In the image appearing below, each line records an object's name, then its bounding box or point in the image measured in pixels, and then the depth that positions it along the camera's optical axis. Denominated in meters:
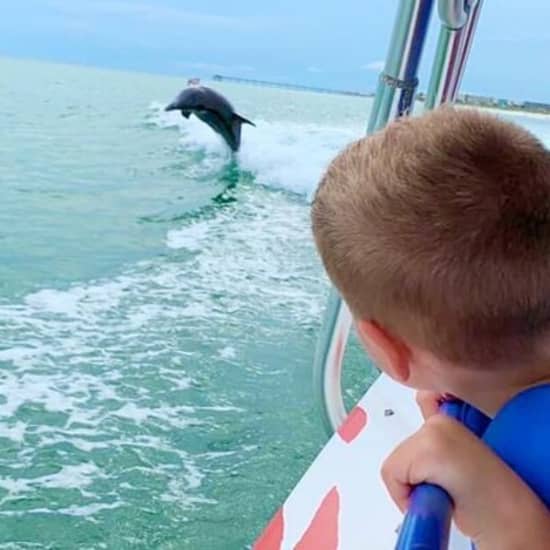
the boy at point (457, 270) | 0.49
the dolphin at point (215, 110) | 10.24
